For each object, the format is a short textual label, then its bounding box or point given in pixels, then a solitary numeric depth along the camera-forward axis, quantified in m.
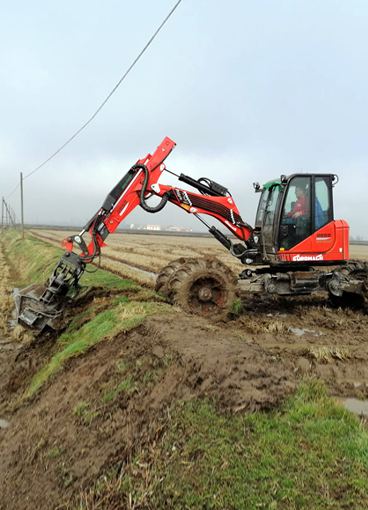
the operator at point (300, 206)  8.55
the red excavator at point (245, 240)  7.70
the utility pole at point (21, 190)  38.41
